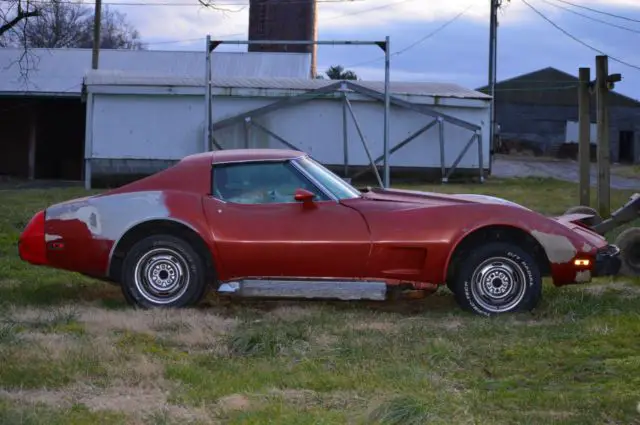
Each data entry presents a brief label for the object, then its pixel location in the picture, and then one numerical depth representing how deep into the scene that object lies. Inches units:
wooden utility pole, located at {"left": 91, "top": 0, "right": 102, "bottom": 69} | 1261.1
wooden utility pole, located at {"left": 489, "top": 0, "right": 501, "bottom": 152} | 1476.4
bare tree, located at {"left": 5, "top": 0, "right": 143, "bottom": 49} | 1795.5
